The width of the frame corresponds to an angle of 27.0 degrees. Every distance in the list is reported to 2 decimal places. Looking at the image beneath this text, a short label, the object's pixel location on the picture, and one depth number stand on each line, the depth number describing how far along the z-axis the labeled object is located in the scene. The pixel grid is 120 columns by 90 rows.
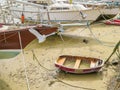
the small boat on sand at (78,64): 8.31
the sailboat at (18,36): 9.03
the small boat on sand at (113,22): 15.58
